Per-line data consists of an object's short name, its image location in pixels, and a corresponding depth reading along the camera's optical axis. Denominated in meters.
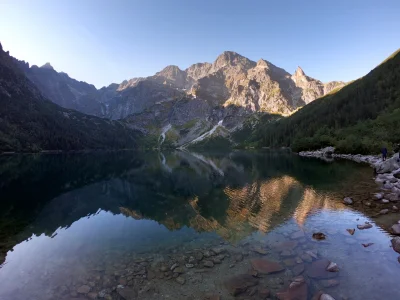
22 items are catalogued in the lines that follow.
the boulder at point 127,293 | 14.93
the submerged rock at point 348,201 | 32.60
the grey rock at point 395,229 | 21.48
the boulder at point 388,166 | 48.65
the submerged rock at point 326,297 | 12.96
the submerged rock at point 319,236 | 22.33
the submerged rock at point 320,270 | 15.91
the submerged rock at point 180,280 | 16.29
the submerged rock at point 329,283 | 14.82
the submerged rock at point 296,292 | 13.72
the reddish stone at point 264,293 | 14.04
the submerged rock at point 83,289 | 15.71
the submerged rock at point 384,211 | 26.83
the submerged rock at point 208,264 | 18.32
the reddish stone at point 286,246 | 20.58
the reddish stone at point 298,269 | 16.41
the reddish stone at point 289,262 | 17.67
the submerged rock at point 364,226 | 23.65
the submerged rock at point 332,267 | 16.43
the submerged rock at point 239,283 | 14.77
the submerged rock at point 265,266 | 16.88
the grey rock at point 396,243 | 18.70
